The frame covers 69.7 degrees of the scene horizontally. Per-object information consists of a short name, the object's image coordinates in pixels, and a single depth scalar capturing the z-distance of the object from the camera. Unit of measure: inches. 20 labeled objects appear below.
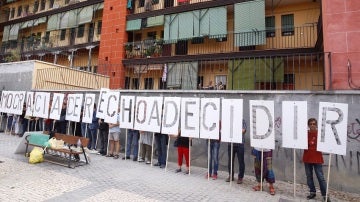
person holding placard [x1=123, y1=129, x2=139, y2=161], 373.4
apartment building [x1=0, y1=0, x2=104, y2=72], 910.4
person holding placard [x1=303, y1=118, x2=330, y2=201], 241.3
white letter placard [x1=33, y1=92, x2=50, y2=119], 477.1
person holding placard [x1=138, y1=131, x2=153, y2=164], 362.6
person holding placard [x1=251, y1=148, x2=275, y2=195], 255.9
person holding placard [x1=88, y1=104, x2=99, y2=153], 418.5
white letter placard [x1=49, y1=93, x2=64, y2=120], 451.2
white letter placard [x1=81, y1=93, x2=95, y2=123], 412.3
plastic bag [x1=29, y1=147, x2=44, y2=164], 316.2
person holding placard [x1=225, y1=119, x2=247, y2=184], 285.1
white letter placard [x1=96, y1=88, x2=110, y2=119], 399.9
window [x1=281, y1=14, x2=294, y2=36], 608.5
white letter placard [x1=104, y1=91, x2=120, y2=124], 386.5
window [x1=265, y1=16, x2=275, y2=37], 626.2
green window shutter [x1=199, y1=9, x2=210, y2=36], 650.8
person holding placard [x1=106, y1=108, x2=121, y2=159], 384.6
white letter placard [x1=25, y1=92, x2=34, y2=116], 506.8
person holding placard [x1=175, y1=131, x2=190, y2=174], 323.6
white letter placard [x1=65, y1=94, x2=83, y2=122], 432.1
